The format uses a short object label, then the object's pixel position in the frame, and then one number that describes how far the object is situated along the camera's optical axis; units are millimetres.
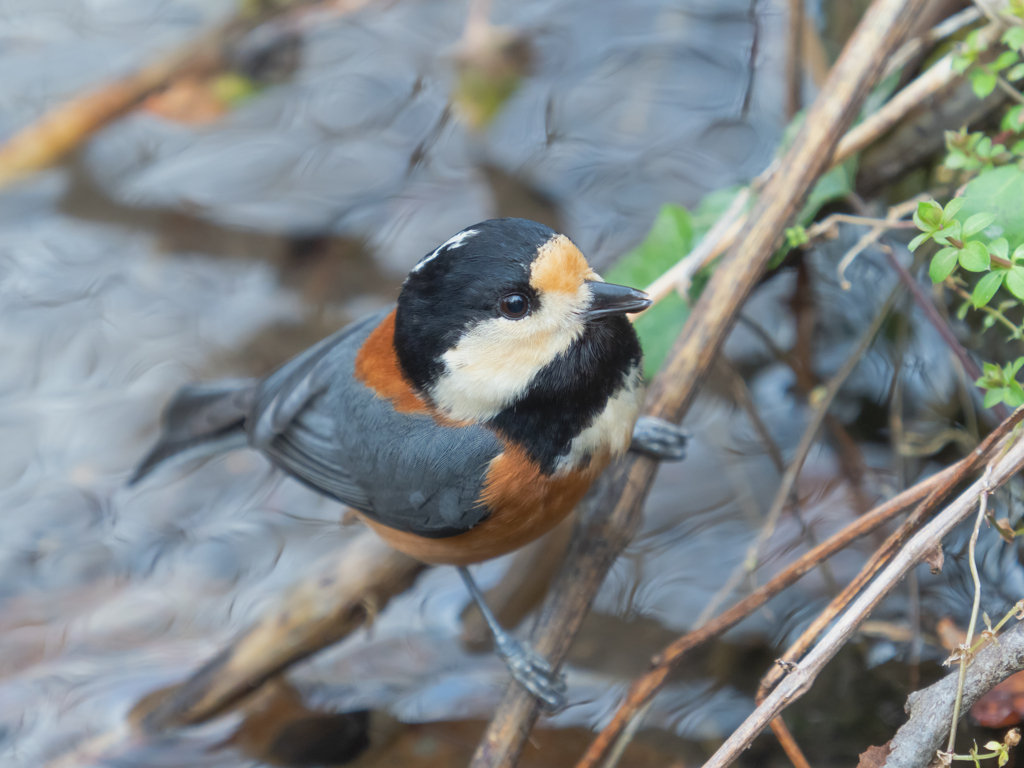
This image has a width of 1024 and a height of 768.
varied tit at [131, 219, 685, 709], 4852
